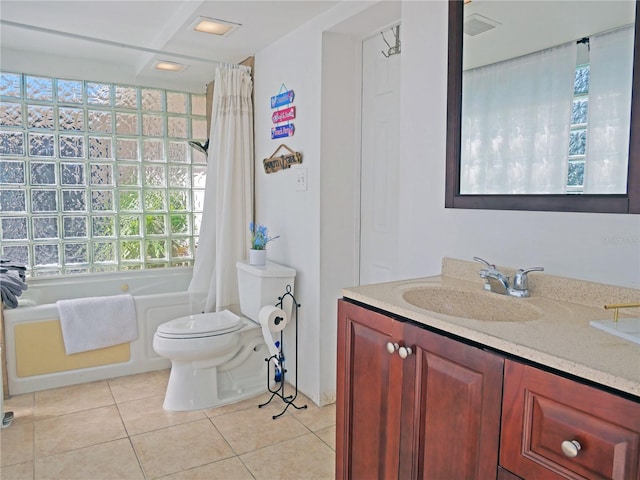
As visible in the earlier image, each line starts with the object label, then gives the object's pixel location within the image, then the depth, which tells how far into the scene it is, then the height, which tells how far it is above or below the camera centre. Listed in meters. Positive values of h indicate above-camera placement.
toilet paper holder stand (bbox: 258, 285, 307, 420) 2.63 -0.96
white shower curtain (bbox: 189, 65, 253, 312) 3.06 +0.18
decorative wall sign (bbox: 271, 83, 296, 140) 2.73 +0.55
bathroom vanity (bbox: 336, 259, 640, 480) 0.83 -0.39
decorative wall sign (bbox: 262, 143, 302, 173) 2.69 +0.27
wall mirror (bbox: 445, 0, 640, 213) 1.22 +0.30
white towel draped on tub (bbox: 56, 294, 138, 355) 2.82 -0.74
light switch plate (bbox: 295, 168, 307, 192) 2.62 +0.14
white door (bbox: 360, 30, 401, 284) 2.35 +0.23
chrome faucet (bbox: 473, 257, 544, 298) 1.39 -0.24
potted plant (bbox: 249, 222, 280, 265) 2.81 -0.26
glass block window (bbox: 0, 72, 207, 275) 3.29 +0.22
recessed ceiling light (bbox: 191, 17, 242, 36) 2.53 +1.00
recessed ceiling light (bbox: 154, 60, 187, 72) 3.27 +1.00
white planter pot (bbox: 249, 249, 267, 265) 2.80 -0.32
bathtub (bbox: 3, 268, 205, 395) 2.71 -0.79
